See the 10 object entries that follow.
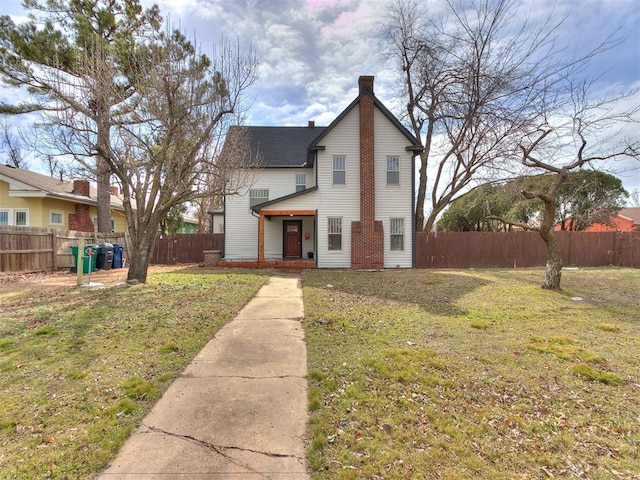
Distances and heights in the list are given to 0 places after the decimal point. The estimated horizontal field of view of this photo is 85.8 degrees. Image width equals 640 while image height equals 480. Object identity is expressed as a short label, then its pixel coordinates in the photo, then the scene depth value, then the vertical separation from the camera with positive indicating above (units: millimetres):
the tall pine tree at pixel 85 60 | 8344 +7295
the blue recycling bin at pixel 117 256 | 15902 -500
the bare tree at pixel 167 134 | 8492 +2959
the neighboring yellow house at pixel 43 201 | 16938 +2365
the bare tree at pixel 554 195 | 9102 +1358
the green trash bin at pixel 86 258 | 11619 -448
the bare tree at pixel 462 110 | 17750 +7569
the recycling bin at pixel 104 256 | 14477 -467
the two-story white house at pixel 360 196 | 15523 +2279
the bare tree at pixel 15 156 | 28078 +7569
